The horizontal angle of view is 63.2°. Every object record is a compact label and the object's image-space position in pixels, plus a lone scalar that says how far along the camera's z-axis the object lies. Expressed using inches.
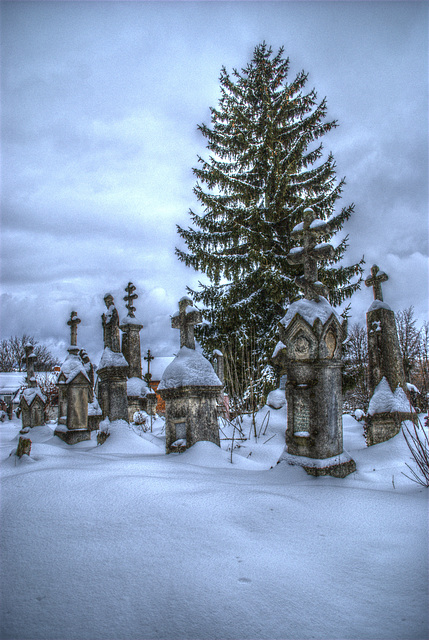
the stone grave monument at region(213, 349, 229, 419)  424.6
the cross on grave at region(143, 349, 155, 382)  645.9
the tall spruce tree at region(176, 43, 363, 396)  431.8
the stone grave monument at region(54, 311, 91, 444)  302.7
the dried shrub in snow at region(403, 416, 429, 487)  117.1
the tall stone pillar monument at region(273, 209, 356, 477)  146.0
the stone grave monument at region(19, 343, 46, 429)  353.4
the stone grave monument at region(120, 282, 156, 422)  370.3
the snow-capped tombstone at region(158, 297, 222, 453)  189.9
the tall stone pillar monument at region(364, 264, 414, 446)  228.7
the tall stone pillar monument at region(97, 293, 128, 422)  263.9
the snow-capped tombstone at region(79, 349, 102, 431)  384.2
